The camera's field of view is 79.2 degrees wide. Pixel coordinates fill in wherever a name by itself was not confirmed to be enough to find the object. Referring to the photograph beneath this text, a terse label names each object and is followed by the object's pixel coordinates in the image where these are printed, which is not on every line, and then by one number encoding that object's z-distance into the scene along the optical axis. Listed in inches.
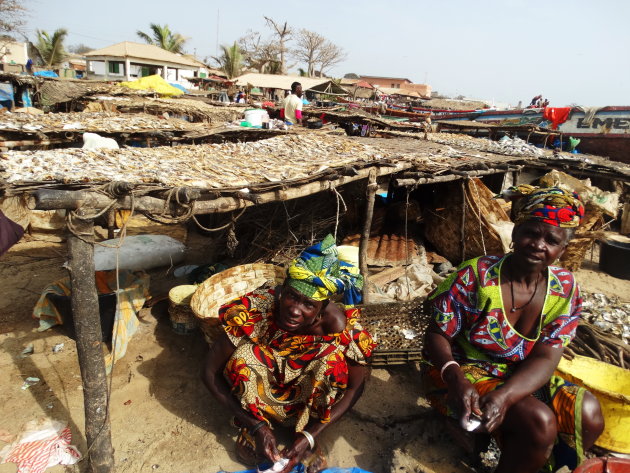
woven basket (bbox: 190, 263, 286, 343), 157.9
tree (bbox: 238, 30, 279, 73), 1424.5
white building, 1118.4
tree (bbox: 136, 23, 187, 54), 1363.2
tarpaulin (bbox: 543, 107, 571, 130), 612.7
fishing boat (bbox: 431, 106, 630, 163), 525.3
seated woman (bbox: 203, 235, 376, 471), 101.7
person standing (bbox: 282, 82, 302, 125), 358.0
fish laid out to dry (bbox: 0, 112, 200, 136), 227.3
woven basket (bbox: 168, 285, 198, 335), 163.2
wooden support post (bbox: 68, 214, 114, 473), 87.7
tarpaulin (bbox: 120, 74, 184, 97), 597.6
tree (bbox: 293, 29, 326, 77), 1652.3
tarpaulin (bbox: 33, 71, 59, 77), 877.5
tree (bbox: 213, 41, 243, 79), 1245.1
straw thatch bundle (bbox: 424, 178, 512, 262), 224.6
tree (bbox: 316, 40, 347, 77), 1692.9
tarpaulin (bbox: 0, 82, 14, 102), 557.0
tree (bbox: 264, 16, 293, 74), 1453.0
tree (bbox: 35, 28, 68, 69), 1103.0
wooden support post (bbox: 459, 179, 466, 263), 227.0
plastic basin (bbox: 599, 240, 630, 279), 263.6
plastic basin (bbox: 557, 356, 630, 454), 94.2
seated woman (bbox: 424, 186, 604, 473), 82.0
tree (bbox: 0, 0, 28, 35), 790.5
